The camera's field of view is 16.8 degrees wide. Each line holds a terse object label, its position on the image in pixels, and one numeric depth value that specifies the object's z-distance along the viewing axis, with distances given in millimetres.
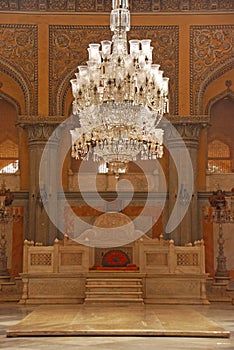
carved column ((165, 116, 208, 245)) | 15281
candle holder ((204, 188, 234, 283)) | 14406
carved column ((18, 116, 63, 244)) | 15297
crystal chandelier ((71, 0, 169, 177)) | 10531
